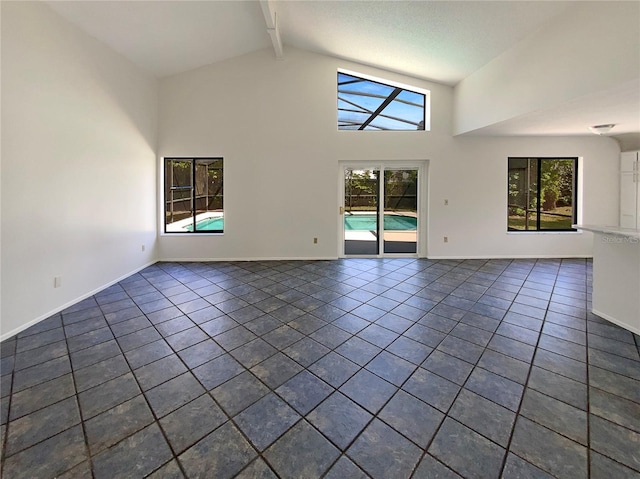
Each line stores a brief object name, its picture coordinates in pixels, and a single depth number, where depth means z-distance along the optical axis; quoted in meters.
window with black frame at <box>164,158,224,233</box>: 5.58
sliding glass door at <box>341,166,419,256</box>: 5.80
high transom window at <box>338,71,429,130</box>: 5.64
